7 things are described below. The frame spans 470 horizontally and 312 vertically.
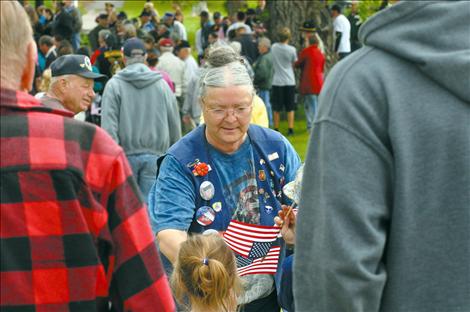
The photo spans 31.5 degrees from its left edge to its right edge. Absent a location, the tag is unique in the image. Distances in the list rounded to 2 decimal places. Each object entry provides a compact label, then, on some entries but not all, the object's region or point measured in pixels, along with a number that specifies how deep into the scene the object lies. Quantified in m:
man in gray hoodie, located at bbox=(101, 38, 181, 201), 8.51
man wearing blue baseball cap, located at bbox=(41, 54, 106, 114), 6.42
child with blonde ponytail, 3.45
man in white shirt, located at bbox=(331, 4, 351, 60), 19.36
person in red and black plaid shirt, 2.26
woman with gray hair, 3.96
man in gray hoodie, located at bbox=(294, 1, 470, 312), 2.16
